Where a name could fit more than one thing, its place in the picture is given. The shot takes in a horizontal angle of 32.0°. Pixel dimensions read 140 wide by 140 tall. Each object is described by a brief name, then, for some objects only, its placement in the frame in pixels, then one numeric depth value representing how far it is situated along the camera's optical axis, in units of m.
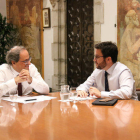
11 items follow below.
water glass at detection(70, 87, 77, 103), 2.54
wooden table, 1.35
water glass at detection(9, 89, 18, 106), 2.51
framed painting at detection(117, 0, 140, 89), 5.83
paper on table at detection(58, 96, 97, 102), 2.59
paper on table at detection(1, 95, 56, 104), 2.51
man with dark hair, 2.81
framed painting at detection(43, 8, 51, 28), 7.89
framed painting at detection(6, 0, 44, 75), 8.20
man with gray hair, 3.11
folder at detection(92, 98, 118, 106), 2.21
